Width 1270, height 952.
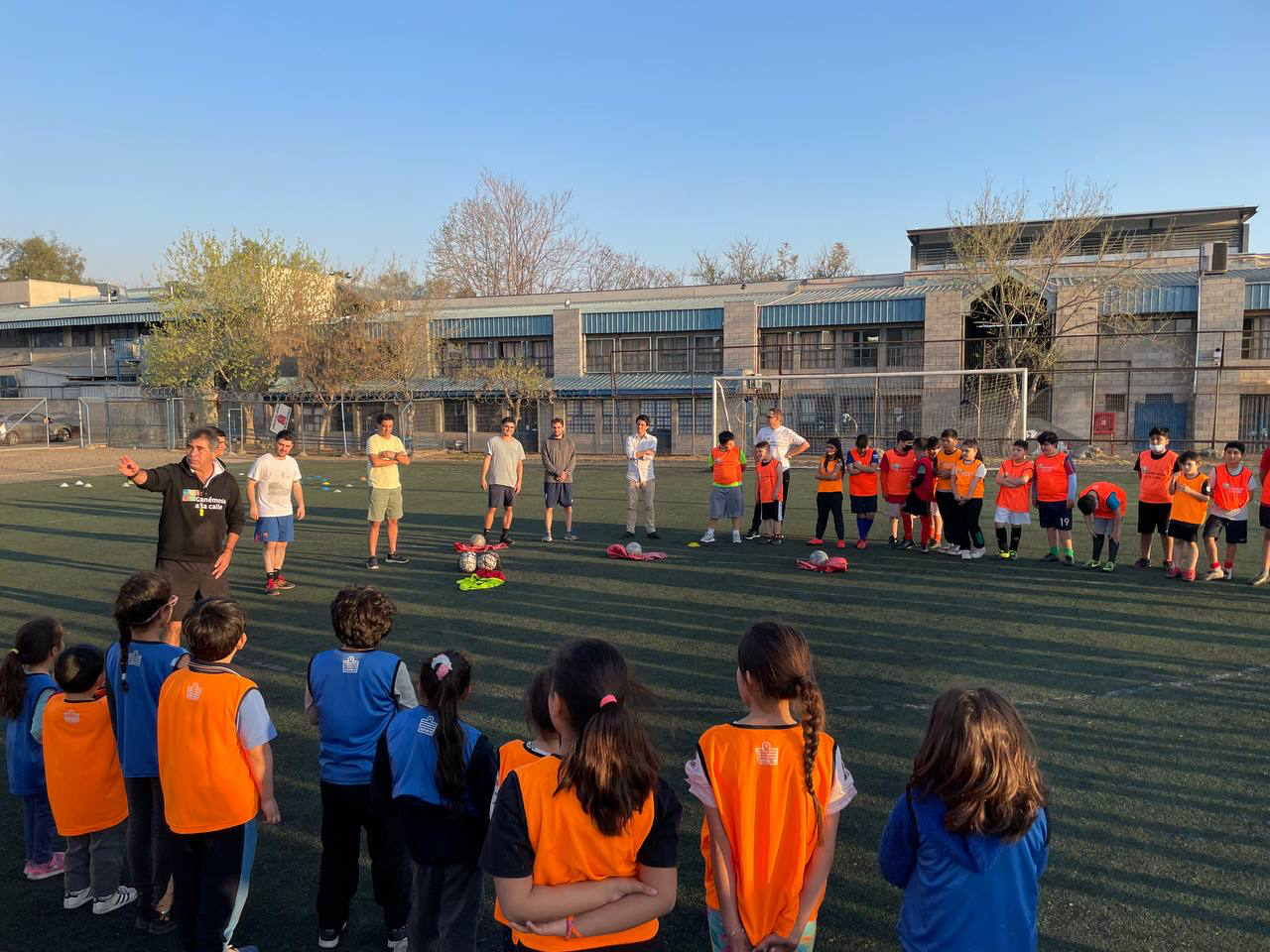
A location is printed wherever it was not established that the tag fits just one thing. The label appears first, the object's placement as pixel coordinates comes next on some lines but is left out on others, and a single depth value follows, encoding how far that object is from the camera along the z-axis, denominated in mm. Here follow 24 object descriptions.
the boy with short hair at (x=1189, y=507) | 9859
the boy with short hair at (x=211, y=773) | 3258
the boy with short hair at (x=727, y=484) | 12477
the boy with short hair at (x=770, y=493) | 12406
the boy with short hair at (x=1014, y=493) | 11130
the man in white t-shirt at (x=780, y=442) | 12734
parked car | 37688
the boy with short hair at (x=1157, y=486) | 10266
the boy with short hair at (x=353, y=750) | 3424
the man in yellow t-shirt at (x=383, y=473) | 10883
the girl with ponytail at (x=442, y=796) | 2771
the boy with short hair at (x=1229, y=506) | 9664
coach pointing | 6355
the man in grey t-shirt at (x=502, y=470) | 12086
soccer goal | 29938
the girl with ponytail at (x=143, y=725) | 3611
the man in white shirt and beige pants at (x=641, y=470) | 12844
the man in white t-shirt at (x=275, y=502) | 9680
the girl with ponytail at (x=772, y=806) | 2562
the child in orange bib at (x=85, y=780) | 3719
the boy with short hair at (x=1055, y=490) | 10695
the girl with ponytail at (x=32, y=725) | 3830
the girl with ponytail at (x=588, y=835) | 2158
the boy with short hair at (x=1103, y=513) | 10328
